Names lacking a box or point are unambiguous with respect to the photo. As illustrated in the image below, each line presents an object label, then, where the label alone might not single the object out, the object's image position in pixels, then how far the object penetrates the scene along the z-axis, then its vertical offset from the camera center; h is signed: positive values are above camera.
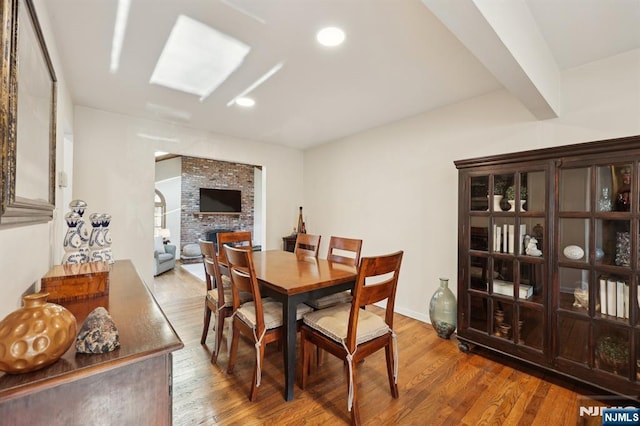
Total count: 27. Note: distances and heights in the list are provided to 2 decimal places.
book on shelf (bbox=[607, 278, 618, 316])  1.79 -0.51
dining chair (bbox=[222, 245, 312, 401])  1.75 -0.70
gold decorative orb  0.59 -0.28
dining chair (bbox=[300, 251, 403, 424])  1.56 -0.71
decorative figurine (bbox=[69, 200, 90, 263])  1.51 -0.09
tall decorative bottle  4.65 -0.22
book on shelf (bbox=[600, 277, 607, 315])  1.82 -0.52
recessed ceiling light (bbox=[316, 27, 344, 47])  1.73 +1.14
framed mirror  0.79 +0.33
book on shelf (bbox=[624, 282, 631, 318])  1.72 -0.53
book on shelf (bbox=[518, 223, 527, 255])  2.16 -0.16
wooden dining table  1.72 -0.46
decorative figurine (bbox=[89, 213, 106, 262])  1.58 -0.16
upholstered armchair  5.51 -0.91
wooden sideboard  0.60 -0.42
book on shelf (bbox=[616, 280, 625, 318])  1.76 -0.52
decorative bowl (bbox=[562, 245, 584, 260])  1.90 -0.25
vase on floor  2.65 -0.93
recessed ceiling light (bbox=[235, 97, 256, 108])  2.78 +1.14
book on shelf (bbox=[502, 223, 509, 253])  2.23 -0.18
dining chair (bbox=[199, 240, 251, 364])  2.17 -0.71
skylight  1.74 +1.13
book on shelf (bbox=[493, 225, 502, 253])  2.27 -0.19
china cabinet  1.74 -0.31
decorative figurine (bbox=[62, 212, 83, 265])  1.47 -0.16
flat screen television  7.92 +0.38
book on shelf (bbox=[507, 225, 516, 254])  2.19 -0.17
